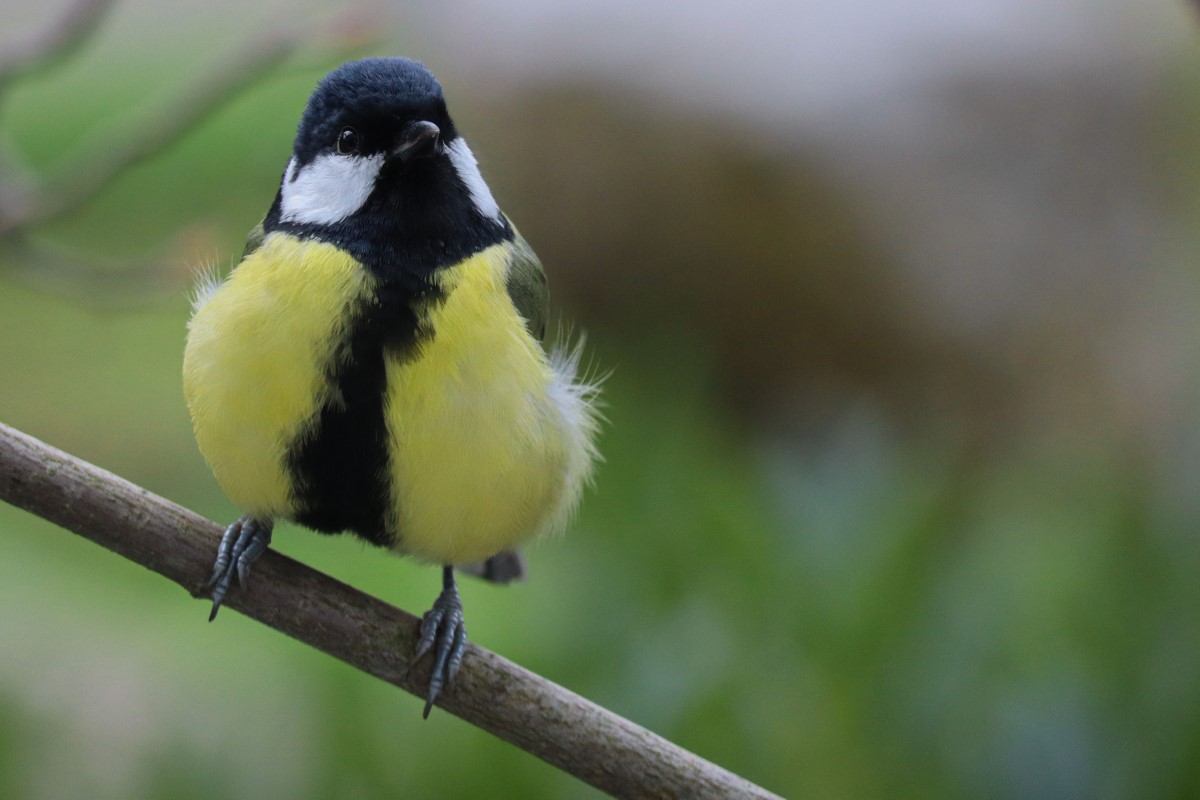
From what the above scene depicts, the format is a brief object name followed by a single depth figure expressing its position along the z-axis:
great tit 2.99
